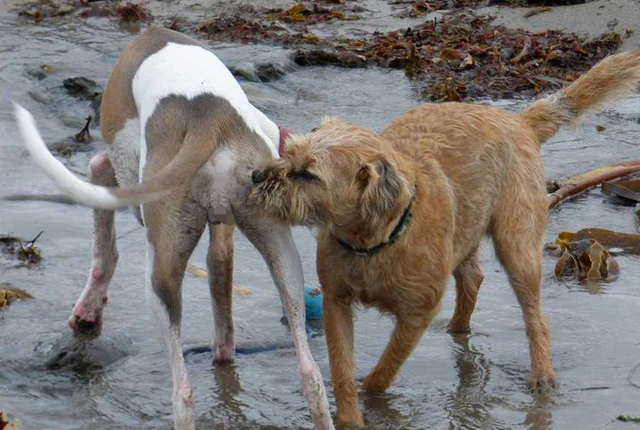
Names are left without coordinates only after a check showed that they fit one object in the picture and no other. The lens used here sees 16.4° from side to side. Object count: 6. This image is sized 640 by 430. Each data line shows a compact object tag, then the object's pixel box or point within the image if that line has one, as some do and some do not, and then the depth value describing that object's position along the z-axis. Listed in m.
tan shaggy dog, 8.62
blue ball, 11.44
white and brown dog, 8.48
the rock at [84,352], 10.32
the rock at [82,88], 18.97
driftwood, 14.51
